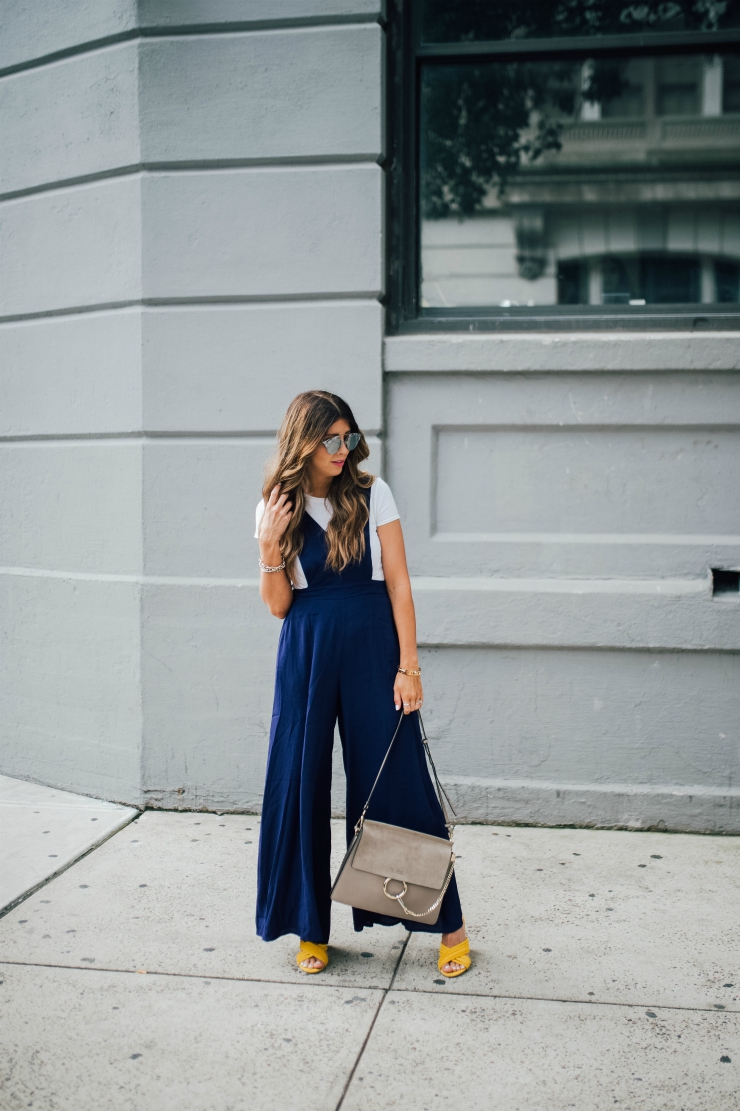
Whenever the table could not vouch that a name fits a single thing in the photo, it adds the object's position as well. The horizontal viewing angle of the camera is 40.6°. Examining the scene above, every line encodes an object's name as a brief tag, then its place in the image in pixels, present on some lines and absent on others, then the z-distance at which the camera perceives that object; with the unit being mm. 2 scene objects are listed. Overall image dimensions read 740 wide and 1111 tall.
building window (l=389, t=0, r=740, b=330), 4668
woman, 3111
